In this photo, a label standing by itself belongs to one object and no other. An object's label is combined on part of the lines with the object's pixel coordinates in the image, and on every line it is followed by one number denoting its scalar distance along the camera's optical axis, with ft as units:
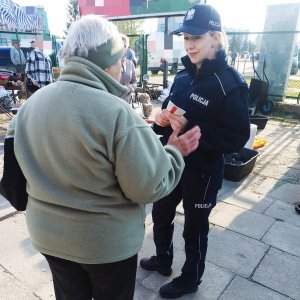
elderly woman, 3.70
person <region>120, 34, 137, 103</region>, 18.65
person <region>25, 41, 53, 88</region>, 20.97
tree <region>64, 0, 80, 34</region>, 157.84
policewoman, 5.93
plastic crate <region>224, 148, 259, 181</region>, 13.84
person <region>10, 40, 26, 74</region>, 33.86
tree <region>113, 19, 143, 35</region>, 93.61
